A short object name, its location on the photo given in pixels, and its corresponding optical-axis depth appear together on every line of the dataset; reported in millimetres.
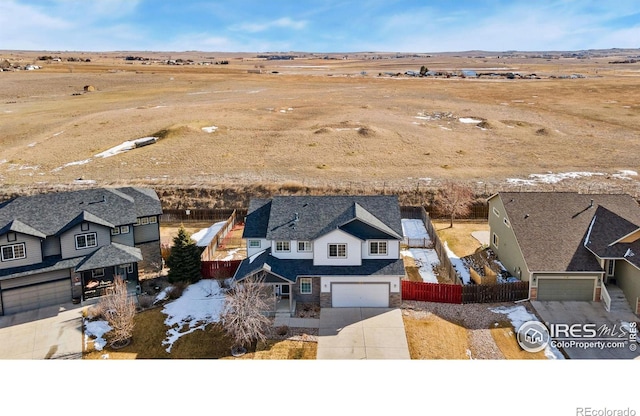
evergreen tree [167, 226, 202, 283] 30797
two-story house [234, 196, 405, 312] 27594
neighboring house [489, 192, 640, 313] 27500
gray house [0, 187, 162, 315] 27641
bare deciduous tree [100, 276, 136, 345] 23719
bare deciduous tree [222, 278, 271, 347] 23000
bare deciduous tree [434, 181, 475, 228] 42688
